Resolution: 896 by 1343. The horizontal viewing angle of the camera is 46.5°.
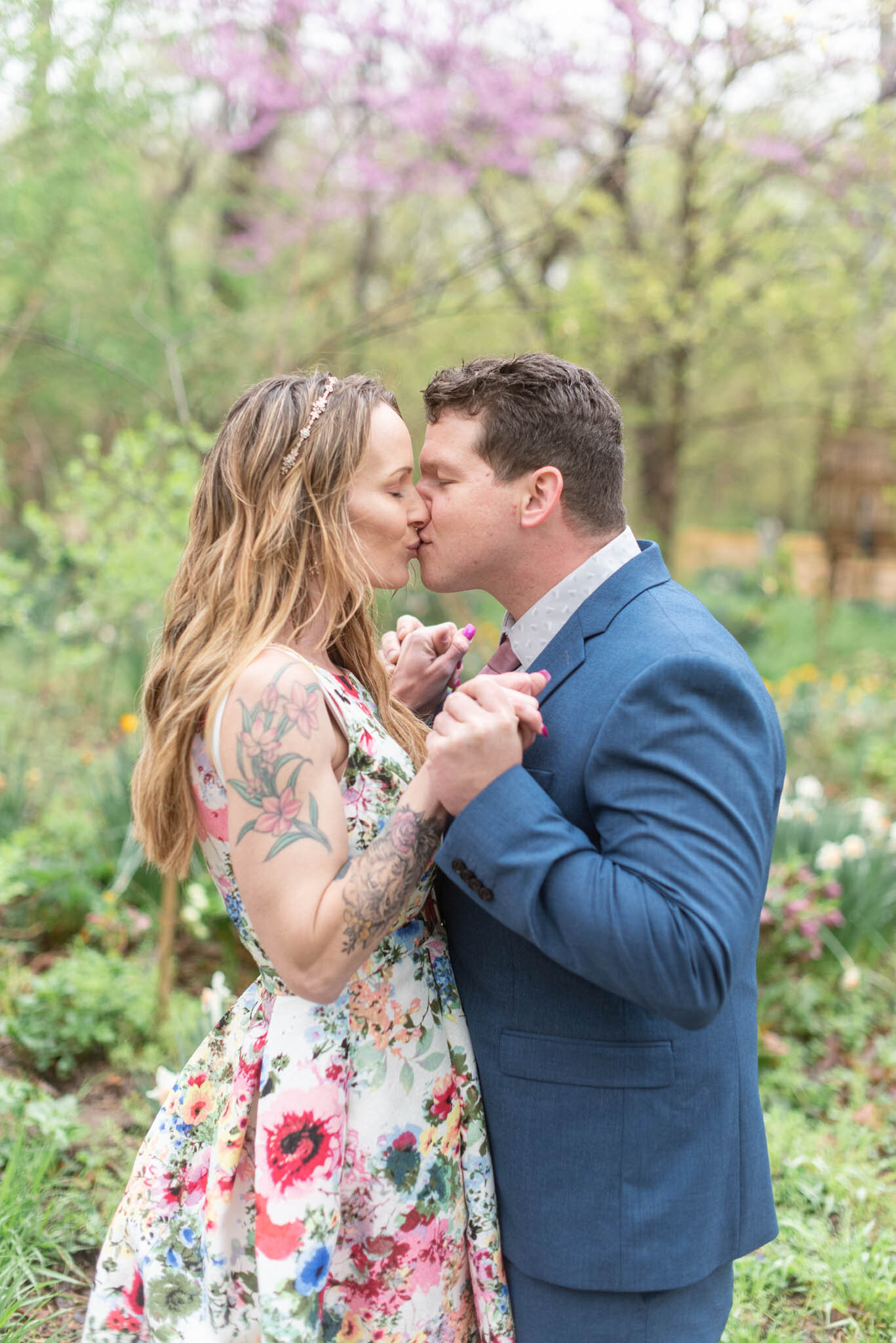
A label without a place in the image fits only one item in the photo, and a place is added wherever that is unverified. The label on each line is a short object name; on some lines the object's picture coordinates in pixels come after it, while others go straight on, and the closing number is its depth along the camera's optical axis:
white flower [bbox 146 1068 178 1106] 2.42
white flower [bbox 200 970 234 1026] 2.80
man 1.48
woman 1.58
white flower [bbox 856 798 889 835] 4.62
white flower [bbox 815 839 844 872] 4.26
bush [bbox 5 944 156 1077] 3.57
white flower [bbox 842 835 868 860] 4.36
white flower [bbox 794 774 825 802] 4.80
